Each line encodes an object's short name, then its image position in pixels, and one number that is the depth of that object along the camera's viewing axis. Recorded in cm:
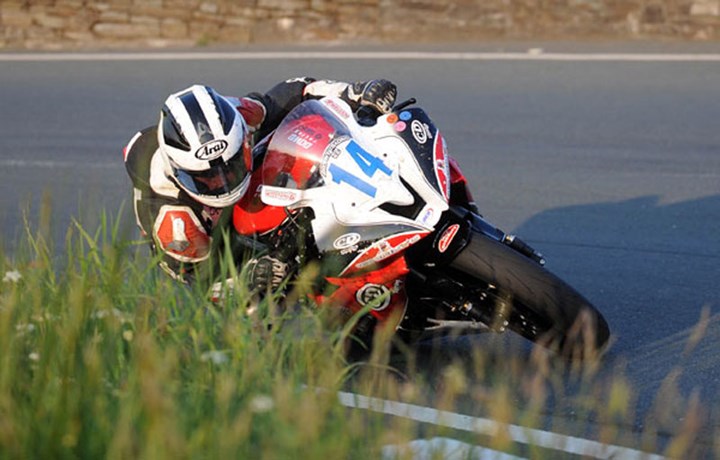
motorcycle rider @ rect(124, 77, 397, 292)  998
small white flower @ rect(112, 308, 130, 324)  840
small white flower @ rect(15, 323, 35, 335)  818
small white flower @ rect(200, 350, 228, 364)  789
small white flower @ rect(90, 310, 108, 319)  834
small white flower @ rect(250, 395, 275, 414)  691
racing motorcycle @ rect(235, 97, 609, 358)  990
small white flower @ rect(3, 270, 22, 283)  910
